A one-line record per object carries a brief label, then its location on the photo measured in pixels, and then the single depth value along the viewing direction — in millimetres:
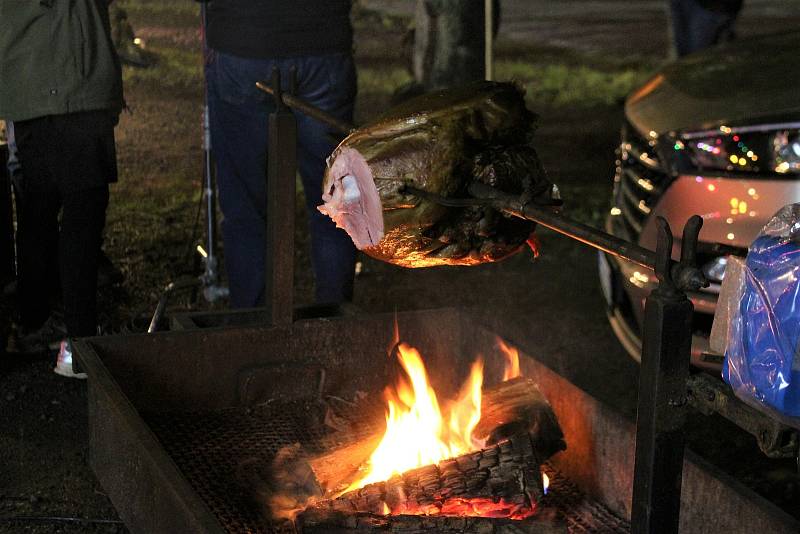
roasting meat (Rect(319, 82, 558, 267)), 2693
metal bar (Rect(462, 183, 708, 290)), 1837
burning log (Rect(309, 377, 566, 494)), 3201
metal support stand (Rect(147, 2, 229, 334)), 5520
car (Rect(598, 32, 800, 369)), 4004
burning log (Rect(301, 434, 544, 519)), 2938
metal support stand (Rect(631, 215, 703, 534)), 1868
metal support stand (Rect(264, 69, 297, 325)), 3648
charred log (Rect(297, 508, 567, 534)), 2742
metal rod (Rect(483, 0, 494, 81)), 6340
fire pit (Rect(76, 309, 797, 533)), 2699
